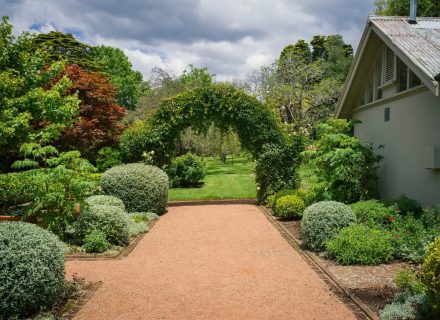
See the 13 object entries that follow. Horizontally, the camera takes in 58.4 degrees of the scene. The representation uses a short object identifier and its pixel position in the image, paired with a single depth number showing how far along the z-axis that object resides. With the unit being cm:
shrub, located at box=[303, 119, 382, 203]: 1105
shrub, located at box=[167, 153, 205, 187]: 2117
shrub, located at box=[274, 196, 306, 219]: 1273
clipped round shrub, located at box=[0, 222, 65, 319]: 494
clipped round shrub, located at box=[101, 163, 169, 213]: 1325
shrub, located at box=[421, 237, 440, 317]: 435
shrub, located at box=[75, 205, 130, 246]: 915
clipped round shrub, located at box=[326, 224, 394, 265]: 747
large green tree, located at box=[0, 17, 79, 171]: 823
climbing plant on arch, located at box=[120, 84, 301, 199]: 1625
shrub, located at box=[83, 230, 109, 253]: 871
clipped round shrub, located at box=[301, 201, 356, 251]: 849
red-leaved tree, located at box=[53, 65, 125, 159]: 1644
